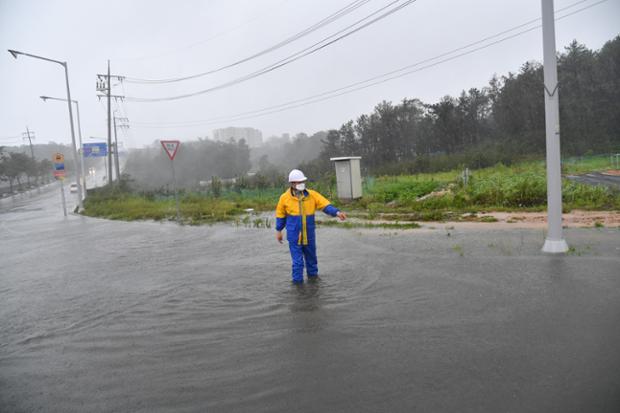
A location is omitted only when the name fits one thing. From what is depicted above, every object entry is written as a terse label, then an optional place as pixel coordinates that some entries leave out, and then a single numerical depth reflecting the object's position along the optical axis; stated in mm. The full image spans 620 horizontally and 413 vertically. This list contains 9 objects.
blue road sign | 48331
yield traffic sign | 17058
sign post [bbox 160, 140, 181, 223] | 17047
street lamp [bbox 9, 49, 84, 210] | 30681
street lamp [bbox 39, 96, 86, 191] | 35494
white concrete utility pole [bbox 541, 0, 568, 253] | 7496
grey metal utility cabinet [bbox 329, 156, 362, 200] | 18172
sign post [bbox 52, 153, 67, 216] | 28719
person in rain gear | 6996
